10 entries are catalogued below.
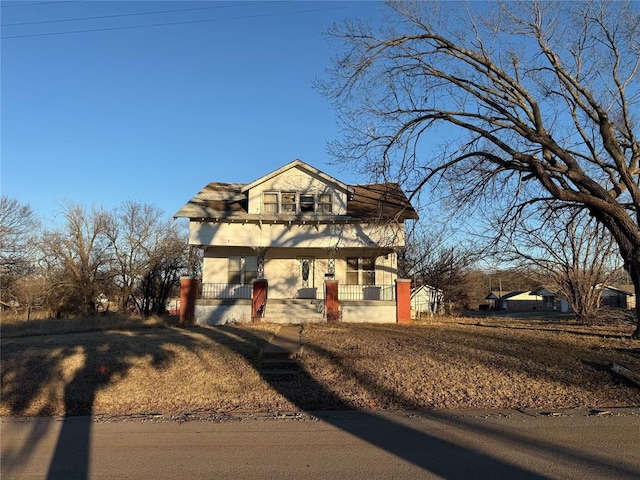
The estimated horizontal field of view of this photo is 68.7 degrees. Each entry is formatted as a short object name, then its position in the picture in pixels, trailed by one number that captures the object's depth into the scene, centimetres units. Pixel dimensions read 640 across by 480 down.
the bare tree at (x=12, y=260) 3700
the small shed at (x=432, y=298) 3014
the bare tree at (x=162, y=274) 3403
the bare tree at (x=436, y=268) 3172
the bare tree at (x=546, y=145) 1218
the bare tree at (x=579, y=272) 2086
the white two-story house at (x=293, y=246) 1936
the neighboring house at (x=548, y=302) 6322
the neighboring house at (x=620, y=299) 5971
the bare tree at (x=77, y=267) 3397
